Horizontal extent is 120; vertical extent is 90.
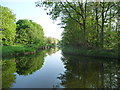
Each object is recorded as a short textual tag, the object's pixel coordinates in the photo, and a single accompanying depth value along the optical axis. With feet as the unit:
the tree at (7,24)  85.00
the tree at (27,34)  140.97
